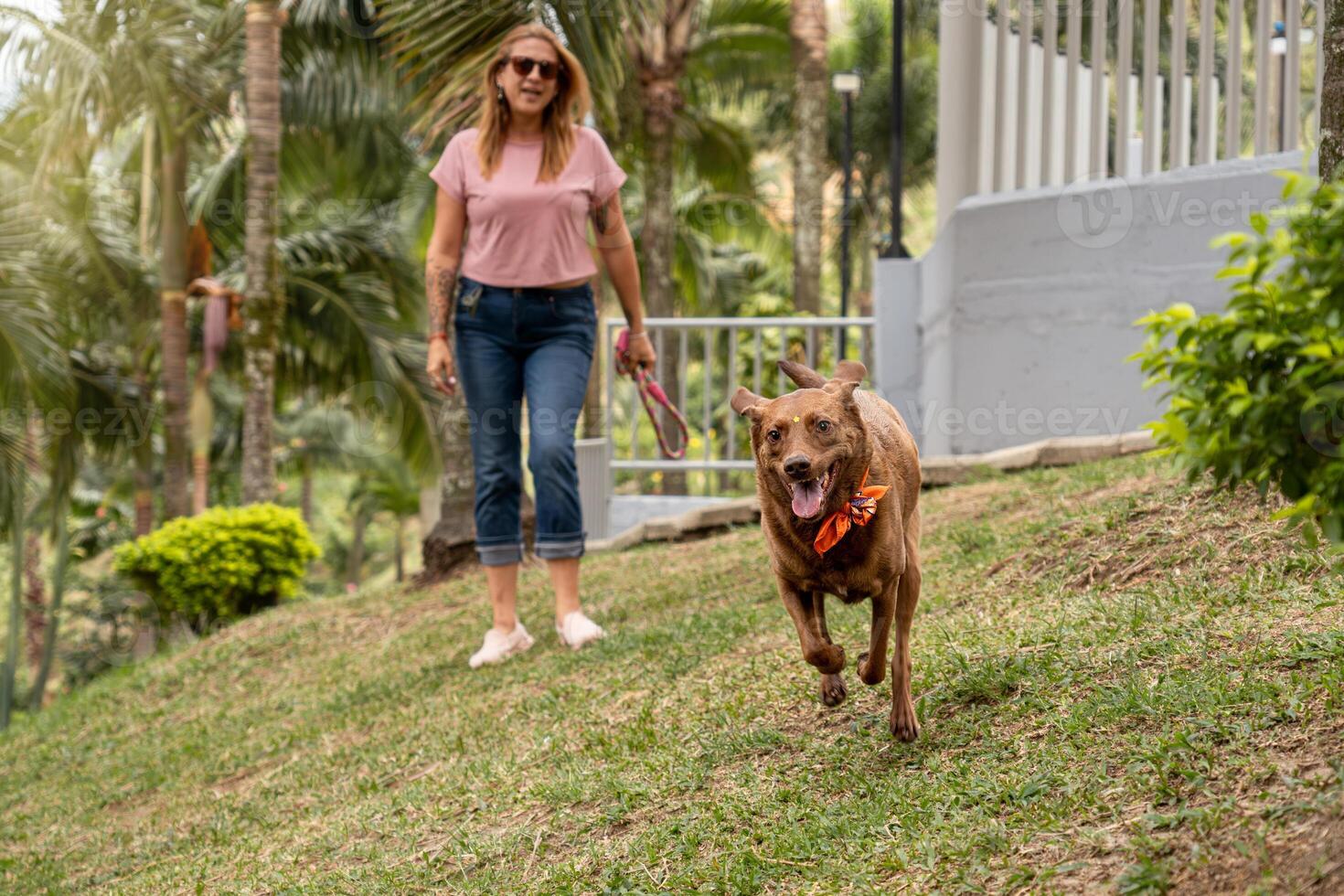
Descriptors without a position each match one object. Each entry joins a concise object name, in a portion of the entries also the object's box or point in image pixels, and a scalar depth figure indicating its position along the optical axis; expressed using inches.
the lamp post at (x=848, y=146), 788.0
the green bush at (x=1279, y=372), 83.3
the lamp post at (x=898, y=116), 409.1
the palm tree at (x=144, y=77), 551.5
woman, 216.7
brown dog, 128.4
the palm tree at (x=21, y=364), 498.3
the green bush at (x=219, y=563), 449.1
